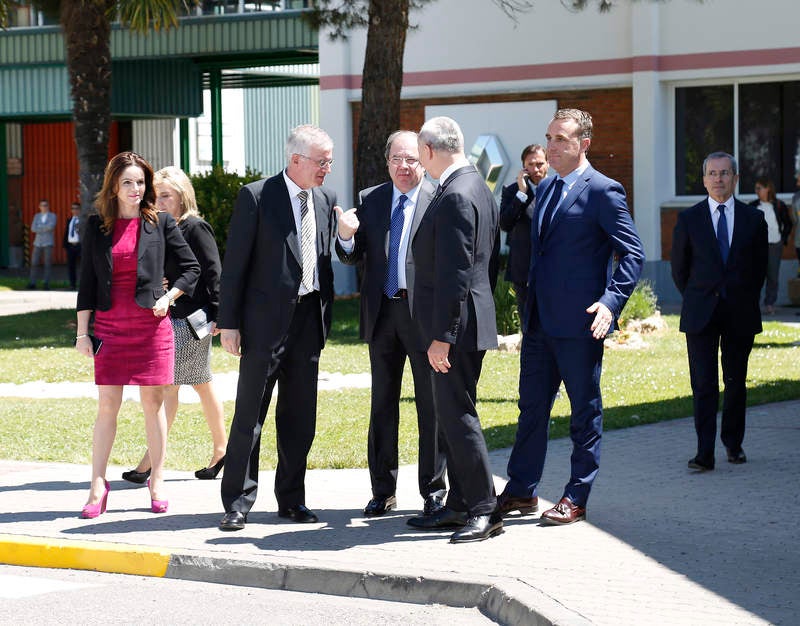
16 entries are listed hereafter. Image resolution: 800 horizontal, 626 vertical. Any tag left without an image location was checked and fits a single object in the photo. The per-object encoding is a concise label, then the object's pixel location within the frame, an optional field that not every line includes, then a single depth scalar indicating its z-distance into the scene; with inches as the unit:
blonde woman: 340.8
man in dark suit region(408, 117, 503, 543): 267.7
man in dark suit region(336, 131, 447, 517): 293.9
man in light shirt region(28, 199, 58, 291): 1248.2
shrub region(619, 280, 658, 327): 690.8
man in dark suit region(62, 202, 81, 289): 1151.6
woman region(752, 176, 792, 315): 797.9
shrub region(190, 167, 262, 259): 937.5
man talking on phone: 388.5
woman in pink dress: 306.5
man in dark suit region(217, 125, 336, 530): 286.4
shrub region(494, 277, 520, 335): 646.5
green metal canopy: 1238.9
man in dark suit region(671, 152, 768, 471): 345.7
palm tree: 815.1
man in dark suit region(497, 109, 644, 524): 282.8
